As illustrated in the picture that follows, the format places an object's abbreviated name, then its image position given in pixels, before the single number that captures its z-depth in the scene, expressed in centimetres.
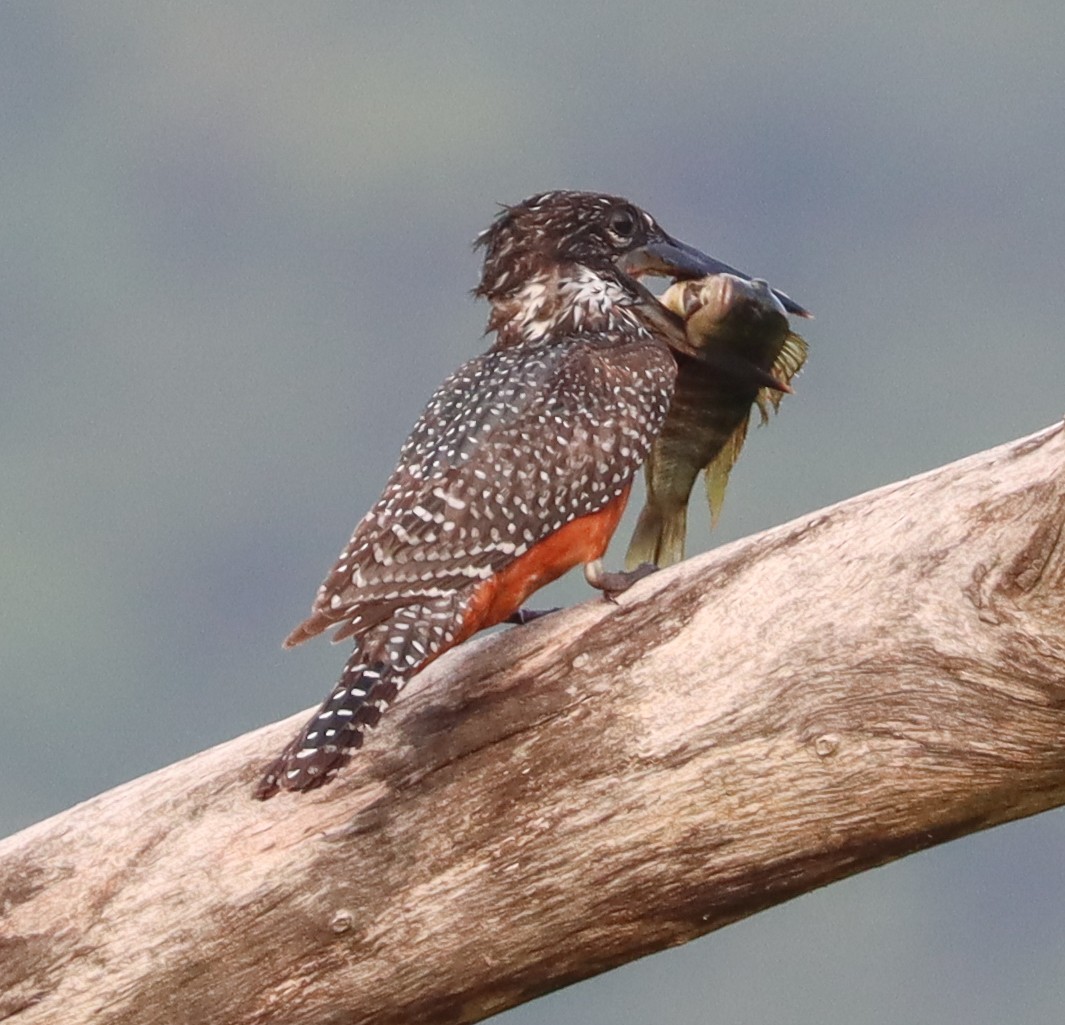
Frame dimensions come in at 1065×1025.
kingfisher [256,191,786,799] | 895
